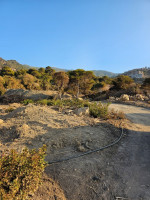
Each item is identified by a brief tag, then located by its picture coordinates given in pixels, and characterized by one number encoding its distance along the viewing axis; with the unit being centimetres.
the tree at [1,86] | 1637
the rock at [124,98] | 1386
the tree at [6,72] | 3180
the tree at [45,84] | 2280
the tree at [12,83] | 2131
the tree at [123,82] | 2172
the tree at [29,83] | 2307
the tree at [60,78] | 1567
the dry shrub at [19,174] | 148
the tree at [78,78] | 1903
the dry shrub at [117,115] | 655
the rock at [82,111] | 604
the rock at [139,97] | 1413
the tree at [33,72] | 3662
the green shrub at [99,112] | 617
